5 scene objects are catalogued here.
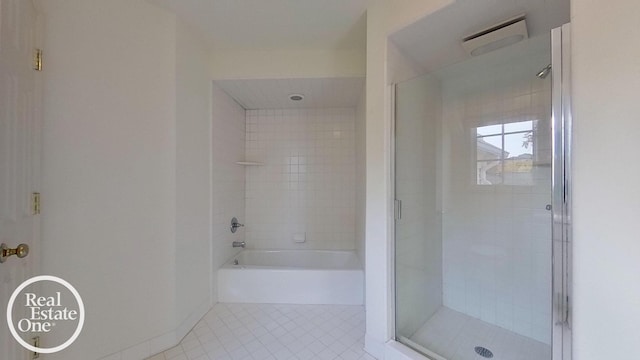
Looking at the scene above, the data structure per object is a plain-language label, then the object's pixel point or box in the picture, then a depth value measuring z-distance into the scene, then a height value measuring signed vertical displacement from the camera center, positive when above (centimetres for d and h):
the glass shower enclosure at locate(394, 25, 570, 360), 162 -23
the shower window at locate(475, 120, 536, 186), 173 +21
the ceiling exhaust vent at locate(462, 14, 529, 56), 132 +87
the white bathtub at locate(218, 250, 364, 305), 225 -101
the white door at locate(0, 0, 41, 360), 96 +16
